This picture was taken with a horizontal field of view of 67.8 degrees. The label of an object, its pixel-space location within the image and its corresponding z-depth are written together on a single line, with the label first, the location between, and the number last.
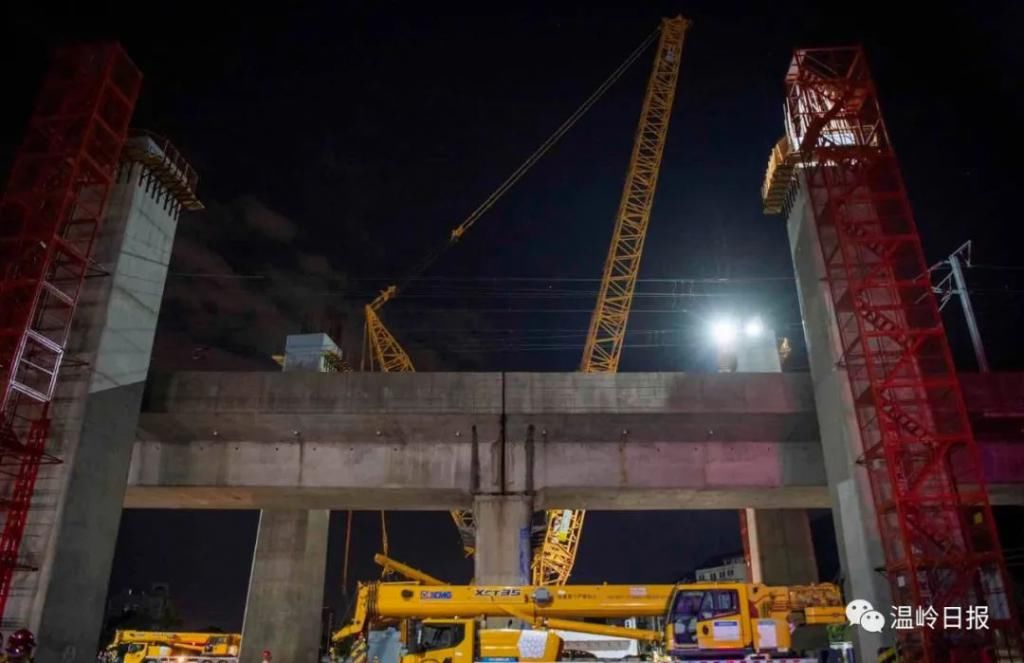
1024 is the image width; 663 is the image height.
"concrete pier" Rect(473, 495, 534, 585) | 25.53
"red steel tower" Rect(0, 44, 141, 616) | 20.73
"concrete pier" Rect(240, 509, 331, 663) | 35.31
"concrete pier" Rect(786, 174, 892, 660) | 21.28
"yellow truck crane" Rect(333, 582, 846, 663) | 19.12
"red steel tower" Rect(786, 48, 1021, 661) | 20.33
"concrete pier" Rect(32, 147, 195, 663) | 20.08
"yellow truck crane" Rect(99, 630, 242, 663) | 34.91
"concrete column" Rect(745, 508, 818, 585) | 36.38
